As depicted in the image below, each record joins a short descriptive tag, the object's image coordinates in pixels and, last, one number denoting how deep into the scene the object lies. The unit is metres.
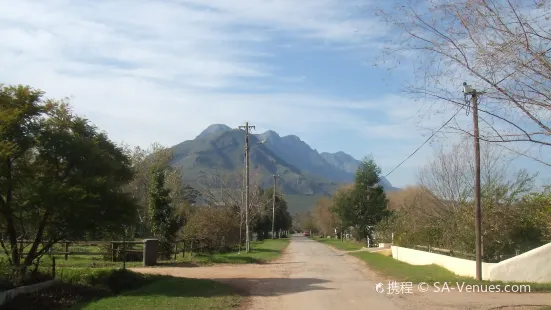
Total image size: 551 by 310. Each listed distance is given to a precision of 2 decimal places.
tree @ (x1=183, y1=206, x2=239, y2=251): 40.49
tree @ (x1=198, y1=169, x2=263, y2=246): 63.25
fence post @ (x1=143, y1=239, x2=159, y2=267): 27.85
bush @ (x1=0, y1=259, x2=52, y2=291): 14.93
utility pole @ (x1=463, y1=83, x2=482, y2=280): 19.80
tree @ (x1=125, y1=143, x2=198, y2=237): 51.53
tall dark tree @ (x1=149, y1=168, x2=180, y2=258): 33.00
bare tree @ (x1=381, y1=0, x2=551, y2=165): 8.26
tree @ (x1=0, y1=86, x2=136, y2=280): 16.53
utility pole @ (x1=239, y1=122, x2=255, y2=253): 44.22
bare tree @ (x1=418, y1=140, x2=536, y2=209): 27.50
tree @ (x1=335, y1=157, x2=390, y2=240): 66.38
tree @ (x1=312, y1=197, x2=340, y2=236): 106.68
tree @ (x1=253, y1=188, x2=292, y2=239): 86.76
